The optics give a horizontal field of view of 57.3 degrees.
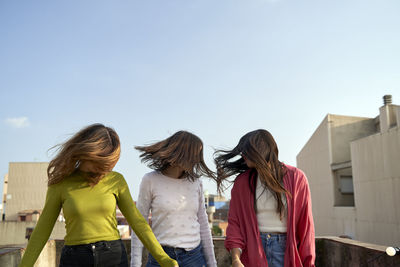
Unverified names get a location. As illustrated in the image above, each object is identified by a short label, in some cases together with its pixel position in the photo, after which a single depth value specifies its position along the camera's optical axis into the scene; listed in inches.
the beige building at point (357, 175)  687.1
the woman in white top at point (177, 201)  101.7
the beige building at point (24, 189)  1747.0
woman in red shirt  93.4
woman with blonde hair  83.4
